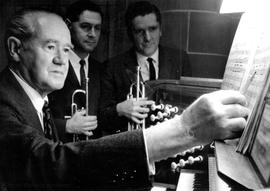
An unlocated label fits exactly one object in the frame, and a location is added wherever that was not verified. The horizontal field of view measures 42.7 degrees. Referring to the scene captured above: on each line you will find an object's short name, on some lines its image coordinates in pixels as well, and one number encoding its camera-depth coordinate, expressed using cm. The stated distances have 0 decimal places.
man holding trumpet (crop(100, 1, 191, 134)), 220
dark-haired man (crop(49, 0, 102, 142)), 210
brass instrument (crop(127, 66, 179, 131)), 148
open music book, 66
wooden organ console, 138
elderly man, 80
